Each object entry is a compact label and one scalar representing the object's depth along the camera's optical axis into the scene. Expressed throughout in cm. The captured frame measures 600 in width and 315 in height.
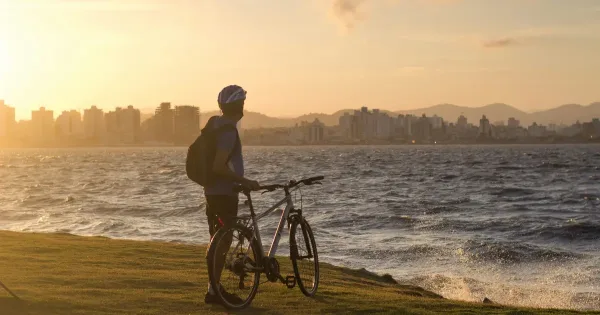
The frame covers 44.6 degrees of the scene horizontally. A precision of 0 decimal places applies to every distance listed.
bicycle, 761
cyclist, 751
